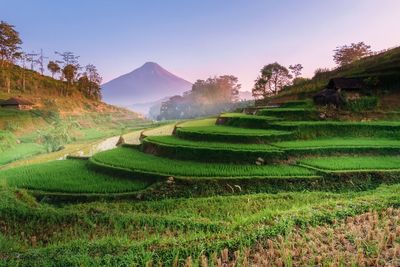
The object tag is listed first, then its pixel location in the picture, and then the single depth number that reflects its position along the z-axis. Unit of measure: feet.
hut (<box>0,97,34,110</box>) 115.14
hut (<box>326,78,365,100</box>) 71.05
